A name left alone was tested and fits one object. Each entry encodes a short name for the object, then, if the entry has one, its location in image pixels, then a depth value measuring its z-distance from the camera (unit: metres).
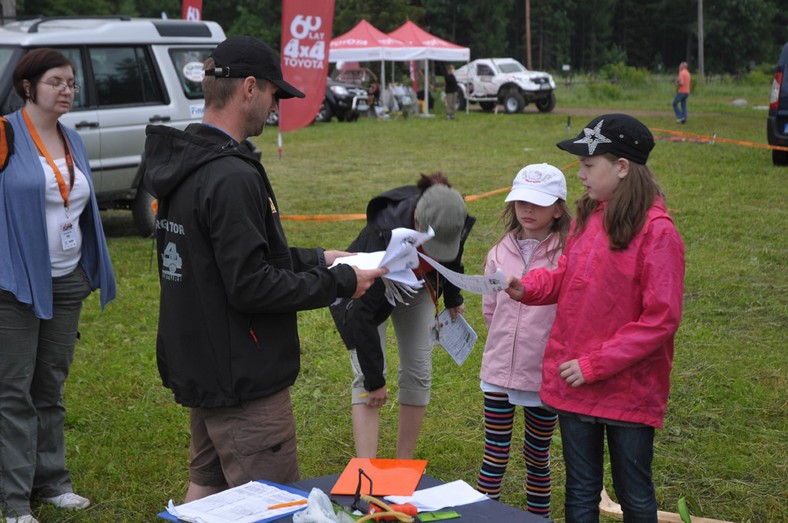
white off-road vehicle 28.39
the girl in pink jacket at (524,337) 3.50
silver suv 8.93
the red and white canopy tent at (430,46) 27.52
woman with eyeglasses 3.66
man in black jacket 2.59
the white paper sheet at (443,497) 2.49
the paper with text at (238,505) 2.34
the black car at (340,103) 26.19
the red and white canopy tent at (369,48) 27.72
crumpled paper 2.26
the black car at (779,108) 13.19
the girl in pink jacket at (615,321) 2.88
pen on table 2.42
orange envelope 2.55
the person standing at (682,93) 21.98
